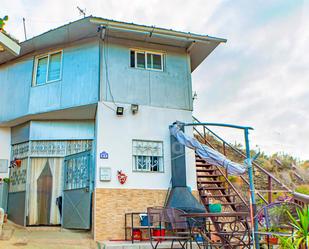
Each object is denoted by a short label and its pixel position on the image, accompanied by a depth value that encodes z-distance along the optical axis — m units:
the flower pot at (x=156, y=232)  8.41
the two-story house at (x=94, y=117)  9.16
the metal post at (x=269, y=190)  7.45
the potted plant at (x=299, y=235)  4.62
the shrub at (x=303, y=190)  10.21
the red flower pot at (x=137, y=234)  8.41
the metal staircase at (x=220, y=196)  6.43
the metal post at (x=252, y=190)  5.89
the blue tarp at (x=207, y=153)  7.17
